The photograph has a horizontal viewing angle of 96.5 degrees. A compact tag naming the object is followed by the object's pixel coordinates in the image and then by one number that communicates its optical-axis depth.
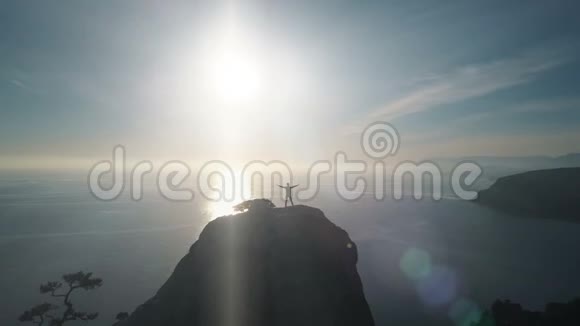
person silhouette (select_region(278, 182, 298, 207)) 27.52
